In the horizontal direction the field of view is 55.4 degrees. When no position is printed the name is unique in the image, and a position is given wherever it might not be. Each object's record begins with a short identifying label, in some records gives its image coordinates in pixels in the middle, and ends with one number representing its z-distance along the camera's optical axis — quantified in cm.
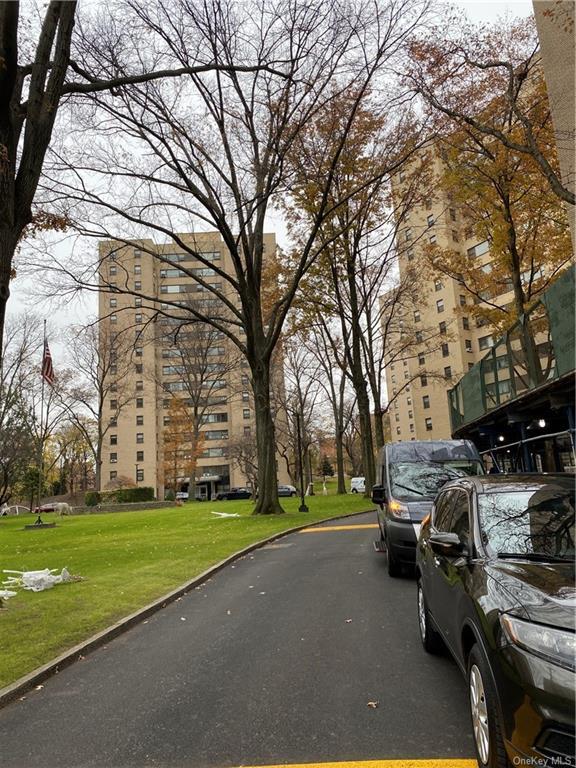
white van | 4932
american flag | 2542
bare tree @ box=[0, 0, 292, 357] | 762
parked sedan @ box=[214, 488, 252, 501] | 5778
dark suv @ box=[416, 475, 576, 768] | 246
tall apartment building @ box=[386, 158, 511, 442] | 5816
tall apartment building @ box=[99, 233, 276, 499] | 7625
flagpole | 4632
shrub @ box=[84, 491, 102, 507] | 4413
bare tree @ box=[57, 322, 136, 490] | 4656
